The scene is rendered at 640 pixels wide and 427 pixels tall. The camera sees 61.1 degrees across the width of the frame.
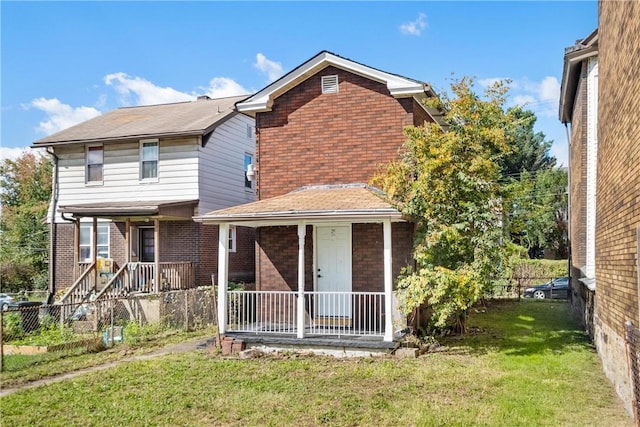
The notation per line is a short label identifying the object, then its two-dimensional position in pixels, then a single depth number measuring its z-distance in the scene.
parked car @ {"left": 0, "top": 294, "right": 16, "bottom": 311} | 19.19
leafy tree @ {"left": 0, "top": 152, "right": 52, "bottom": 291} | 28.34
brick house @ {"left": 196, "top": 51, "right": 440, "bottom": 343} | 11.70
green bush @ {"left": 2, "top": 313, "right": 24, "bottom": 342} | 12.89
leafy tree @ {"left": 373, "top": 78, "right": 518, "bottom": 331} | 10.46
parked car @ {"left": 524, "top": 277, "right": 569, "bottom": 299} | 26.22
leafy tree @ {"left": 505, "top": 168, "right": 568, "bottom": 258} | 38.75
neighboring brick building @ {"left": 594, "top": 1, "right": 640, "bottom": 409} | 6.22
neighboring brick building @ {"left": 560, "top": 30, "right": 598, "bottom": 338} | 12.22
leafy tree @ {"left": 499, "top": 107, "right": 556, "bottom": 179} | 45.85
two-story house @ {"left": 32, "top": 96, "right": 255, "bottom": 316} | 16.95
